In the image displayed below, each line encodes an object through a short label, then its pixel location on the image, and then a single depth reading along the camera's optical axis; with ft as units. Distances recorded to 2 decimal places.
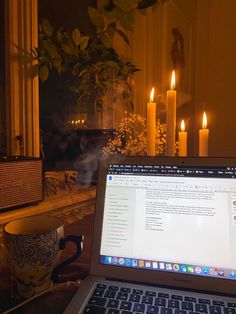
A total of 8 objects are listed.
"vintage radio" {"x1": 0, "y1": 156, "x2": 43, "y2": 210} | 2.84
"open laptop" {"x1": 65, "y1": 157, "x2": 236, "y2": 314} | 1.68
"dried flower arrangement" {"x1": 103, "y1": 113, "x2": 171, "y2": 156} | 3.54
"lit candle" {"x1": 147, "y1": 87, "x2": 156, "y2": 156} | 2.47
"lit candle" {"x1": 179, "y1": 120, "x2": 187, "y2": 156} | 2.65
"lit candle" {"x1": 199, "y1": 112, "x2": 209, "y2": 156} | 2.46
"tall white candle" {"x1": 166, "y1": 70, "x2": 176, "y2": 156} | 2.30
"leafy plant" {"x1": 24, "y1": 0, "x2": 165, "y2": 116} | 2.93
